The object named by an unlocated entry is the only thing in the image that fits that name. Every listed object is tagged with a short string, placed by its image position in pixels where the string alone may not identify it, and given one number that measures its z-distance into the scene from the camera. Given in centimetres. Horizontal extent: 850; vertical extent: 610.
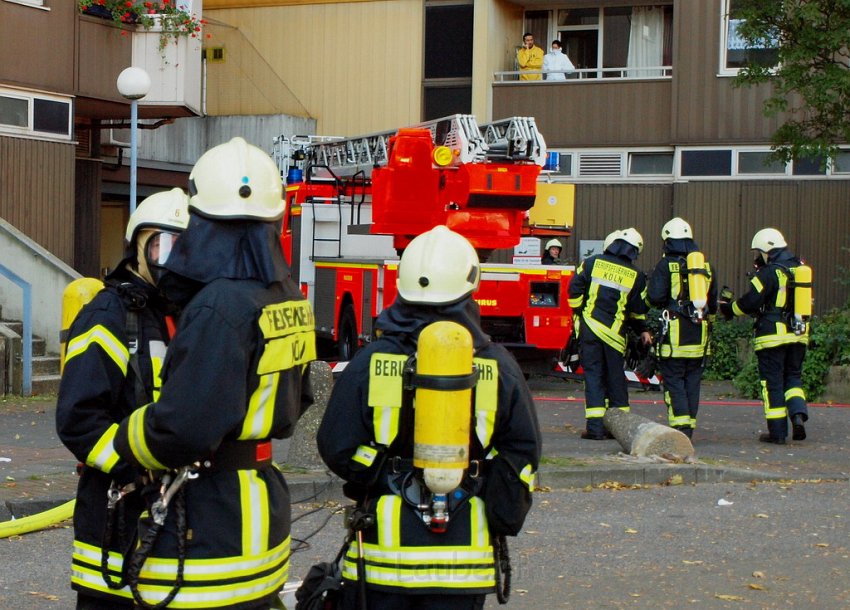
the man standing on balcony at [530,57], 2420
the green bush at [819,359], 1648
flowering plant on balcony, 1939
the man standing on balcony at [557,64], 2403
